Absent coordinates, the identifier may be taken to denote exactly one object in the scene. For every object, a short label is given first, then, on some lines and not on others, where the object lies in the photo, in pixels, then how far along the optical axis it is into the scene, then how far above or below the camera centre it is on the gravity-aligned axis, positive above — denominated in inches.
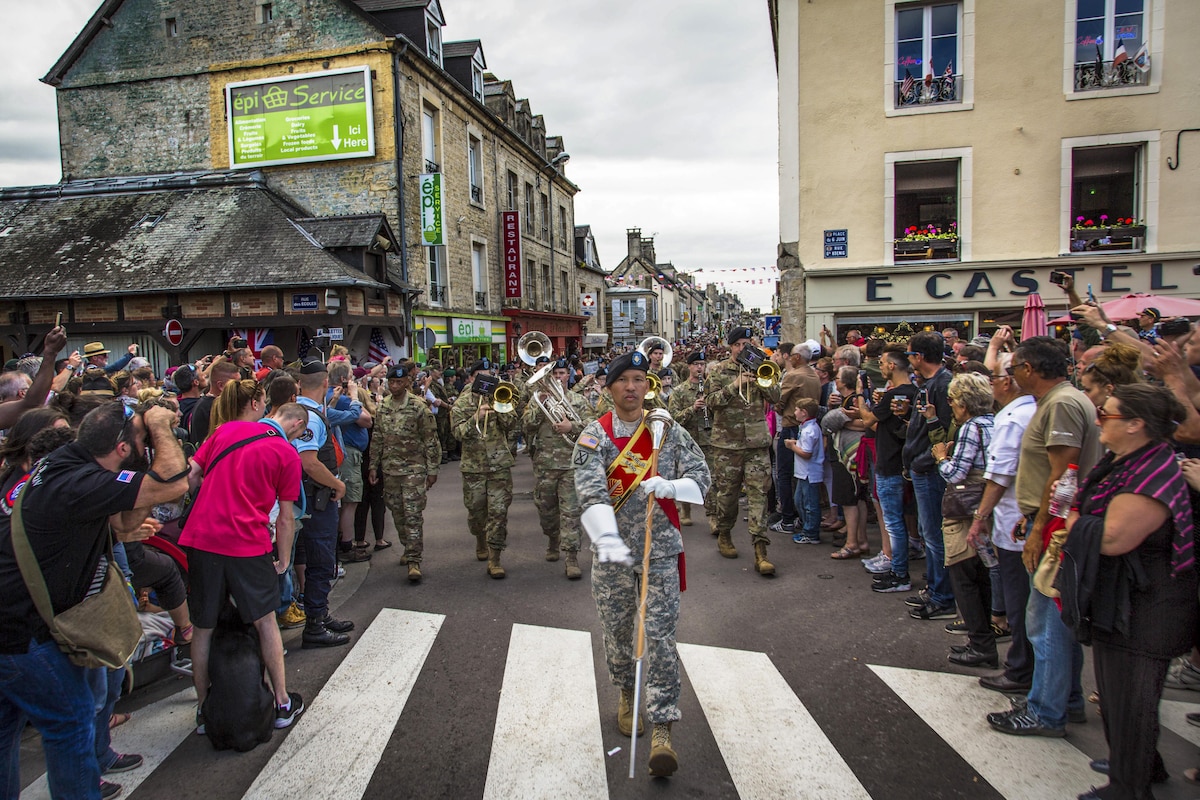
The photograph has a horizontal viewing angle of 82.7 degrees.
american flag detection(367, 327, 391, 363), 724.7 +2.5
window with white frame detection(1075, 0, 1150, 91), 566.3 +242.6
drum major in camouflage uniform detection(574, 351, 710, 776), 141.2 -38.2
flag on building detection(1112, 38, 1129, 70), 569.9 +231.6
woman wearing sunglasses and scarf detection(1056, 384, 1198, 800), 114.9 -41.3
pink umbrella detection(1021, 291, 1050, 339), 320.2 +8.0
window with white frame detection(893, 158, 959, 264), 607.8 +115.0
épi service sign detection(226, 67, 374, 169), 737.6 +256.1
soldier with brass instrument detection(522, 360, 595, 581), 274.2 -54.0
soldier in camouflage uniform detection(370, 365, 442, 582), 269.7 -42.4
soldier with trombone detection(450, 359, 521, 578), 276.0 -46.2
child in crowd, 297.1 -55.1
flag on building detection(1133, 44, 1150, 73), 565.9 +228.0
